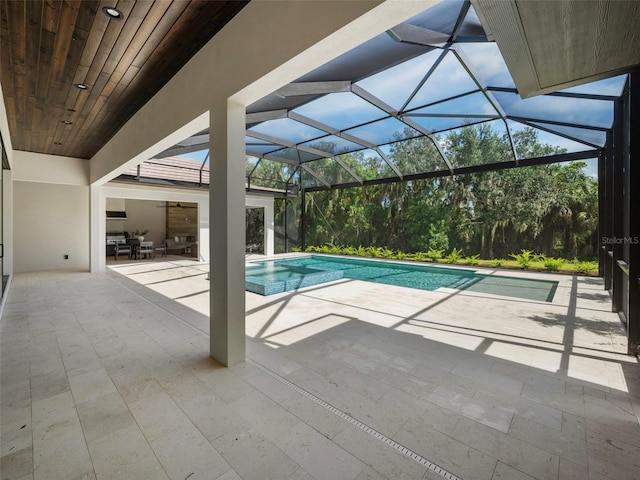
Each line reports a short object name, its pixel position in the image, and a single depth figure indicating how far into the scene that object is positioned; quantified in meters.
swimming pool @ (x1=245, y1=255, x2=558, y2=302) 6.16
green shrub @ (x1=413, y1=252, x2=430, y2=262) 11.78
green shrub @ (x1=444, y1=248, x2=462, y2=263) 11.04
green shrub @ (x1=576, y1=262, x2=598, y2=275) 8.27
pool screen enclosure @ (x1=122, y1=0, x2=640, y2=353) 3.97
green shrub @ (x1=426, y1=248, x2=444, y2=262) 11.53
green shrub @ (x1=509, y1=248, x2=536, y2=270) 9.45
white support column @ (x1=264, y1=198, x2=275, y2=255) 13.12
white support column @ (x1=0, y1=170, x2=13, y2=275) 6.23
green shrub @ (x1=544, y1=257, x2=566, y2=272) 8.73
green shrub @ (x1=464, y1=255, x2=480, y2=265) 10.59
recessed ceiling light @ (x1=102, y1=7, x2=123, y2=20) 2.46
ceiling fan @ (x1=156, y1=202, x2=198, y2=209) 14.34
